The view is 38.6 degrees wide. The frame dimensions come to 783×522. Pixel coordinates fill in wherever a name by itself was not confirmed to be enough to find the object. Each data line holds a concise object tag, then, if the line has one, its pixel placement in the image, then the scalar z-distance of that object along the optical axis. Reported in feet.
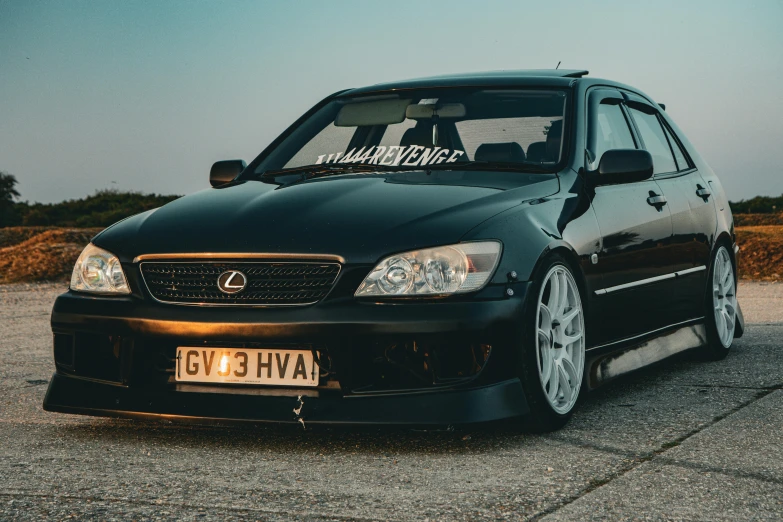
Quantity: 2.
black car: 13.47
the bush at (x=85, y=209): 107.55
